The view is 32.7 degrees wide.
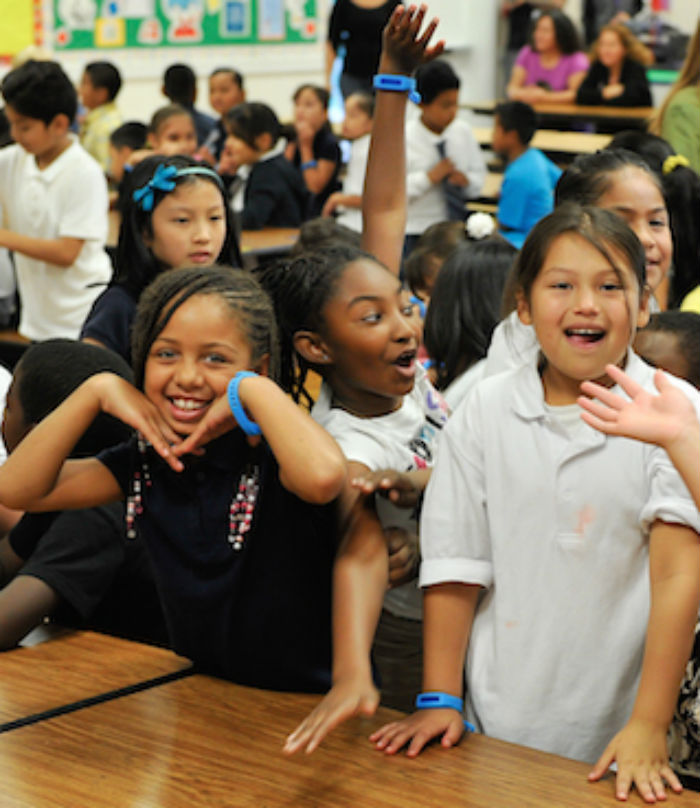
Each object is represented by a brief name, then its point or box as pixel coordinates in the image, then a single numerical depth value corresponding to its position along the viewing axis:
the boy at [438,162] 5.50
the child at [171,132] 6.06
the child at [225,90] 7.94
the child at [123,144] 6.38
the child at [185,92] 7.50
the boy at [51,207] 3.91
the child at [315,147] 6.27
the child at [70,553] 1.77
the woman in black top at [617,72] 8.30
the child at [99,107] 7.31
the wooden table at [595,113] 7.82
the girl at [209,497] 1.52
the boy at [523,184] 5.02
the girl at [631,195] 2.19
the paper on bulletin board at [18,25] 8.65
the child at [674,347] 1.88
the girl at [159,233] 2.52
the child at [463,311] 2.37
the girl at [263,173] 5.73
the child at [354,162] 5.71
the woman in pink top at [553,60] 9.08
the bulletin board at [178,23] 8.91
